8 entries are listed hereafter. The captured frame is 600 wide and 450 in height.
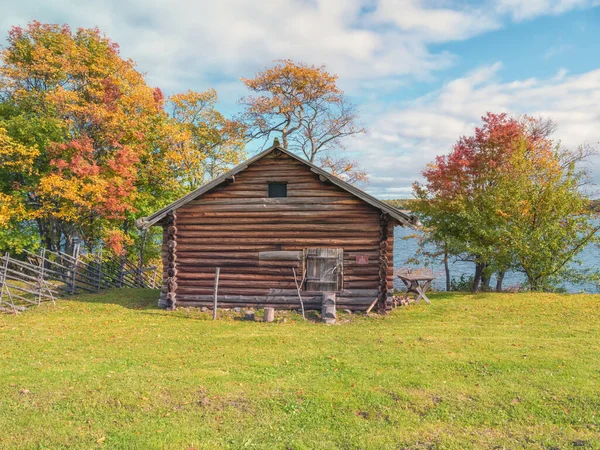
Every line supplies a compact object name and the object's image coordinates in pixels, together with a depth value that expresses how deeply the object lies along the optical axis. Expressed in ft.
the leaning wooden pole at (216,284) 48.89
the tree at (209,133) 103.35
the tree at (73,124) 71.31
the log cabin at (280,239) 52.75
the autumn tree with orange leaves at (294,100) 100.12
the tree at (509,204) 65.46
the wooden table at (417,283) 58.34
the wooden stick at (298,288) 50.16
